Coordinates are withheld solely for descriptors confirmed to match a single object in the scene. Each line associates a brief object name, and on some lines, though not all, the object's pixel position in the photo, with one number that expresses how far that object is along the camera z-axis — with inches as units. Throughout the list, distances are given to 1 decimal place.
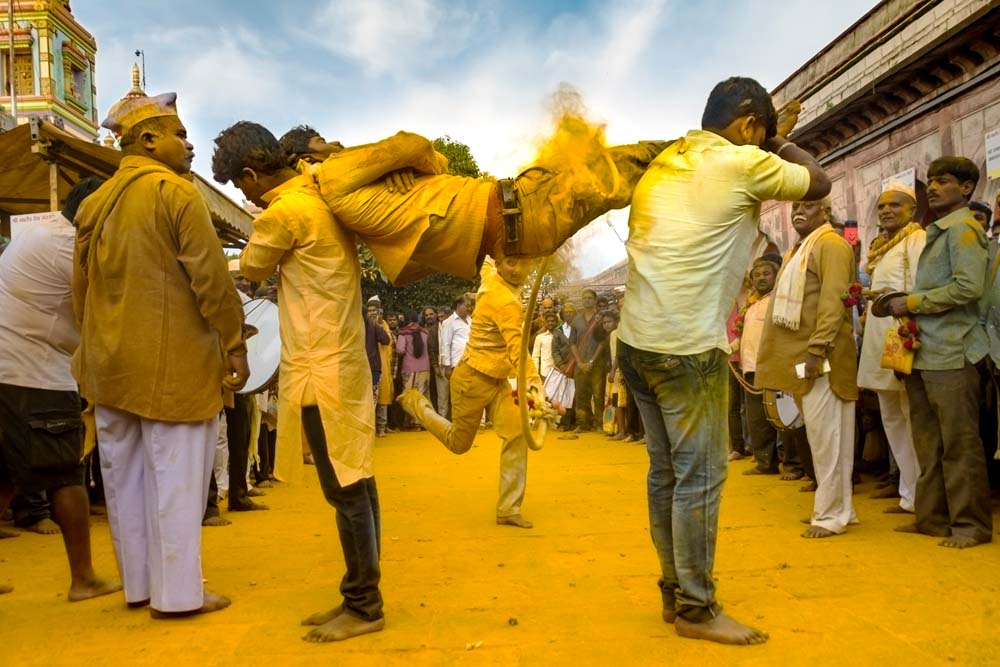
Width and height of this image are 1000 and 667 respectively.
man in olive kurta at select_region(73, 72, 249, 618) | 146.7
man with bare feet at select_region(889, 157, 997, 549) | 192.7
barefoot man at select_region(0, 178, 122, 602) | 166.4
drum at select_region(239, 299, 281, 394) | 236.8
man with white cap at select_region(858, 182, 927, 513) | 226.5
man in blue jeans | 126.4
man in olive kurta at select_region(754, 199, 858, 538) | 208.5
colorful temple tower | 1552.7
